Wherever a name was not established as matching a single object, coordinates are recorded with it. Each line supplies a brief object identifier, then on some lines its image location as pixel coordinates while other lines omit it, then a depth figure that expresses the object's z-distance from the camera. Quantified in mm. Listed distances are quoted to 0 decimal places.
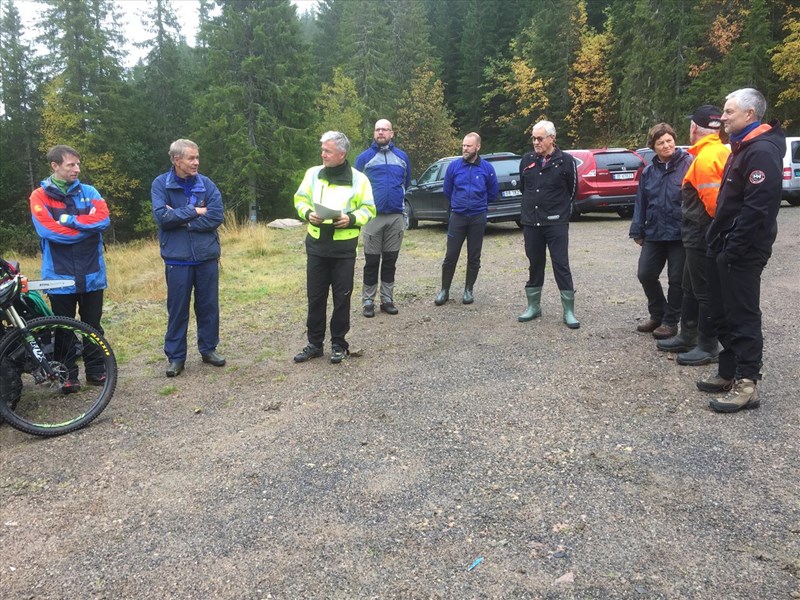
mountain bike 3854
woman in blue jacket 5137
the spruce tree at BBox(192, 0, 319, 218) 30172
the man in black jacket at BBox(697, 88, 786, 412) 3551
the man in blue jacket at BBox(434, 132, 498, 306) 6777
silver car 13771
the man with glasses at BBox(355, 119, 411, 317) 6656
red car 12617
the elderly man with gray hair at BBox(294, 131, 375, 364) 5000
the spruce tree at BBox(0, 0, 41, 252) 37719
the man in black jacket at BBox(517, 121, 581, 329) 5785
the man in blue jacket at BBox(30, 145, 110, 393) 4441
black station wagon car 11789
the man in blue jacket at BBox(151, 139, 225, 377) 4793
